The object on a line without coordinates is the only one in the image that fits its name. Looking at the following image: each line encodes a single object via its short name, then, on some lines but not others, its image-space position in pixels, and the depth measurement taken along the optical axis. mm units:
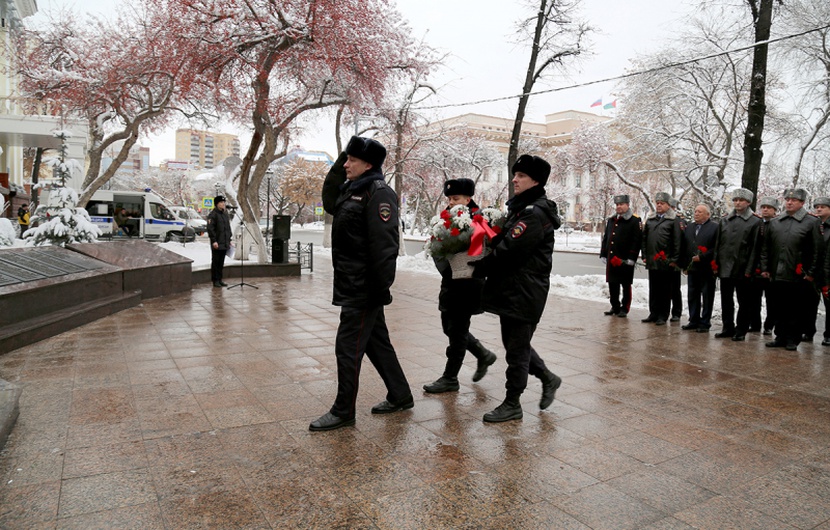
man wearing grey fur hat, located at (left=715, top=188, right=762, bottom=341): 7691
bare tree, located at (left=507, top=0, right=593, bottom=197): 15820
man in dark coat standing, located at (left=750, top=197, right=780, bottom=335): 7598
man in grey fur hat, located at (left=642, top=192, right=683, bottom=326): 8656
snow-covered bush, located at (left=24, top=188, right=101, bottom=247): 11531
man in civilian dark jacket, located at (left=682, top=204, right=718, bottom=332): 8258
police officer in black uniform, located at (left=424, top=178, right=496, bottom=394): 4625
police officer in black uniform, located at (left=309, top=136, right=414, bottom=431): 3707
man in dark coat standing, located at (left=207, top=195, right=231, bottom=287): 11766
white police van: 29141
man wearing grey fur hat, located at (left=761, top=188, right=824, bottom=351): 7098
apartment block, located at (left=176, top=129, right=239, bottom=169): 126594
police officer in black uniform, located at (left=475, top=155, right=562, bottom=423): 3951
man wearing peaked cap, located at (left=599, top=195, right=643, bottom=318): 9164
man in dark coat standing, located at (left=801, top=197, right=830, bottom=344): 7184
